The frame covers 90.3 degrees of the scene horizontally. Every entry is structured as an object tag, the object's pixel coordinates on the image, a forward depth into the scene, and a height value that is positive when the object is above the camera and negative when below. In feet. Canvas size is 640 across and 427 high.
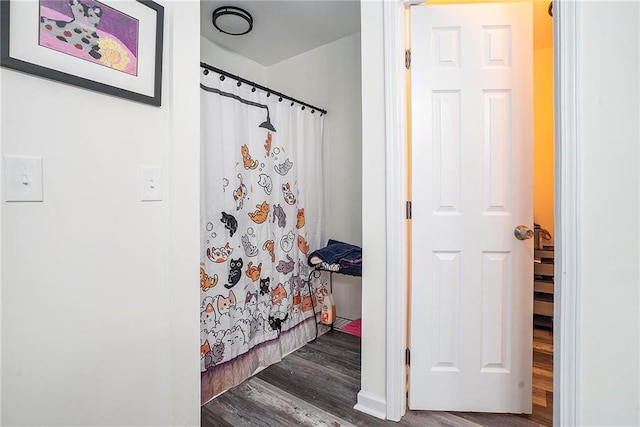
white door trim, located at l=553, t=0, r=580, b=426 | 3.41 +0.04
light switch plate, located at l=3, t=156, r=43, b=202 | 2.81 +0.33
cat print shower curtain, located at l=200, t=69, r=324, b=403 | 5.85 -0.29
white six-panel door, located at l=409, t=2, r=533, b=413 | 4.85 +0.12
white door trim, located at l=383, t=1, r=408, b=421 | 4.85 +0.25
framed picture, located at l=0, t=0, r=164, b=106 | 2.84 +1.73
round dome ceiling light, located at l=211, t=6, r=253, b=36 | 7.13 +4.53
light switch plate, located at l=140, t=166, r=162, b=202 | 3.73 +0.37
